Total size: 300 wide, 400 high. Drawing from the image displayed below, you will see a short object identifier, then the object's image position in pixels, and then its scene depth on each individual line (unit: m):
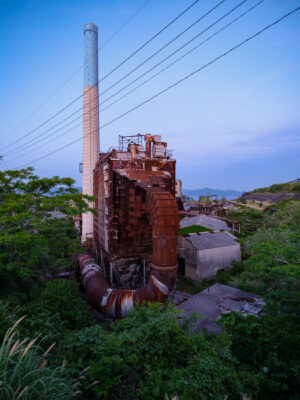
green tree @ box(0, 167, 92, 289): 9.94
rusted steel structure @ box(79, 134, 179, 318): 11.44
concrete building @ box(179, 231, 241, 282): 19.28
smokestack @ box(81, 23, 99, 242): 27.48
